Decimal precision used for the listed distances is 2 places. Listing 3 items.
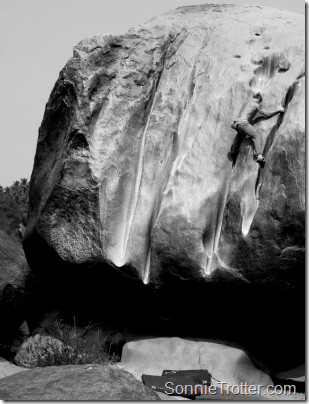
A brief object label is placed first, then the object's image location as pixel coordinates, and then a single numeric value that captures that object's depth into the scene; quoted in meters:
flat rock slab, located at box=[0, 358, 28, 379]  11.37
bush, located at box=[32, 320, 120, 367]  11.29
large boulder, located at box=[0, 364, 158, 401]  8.70
